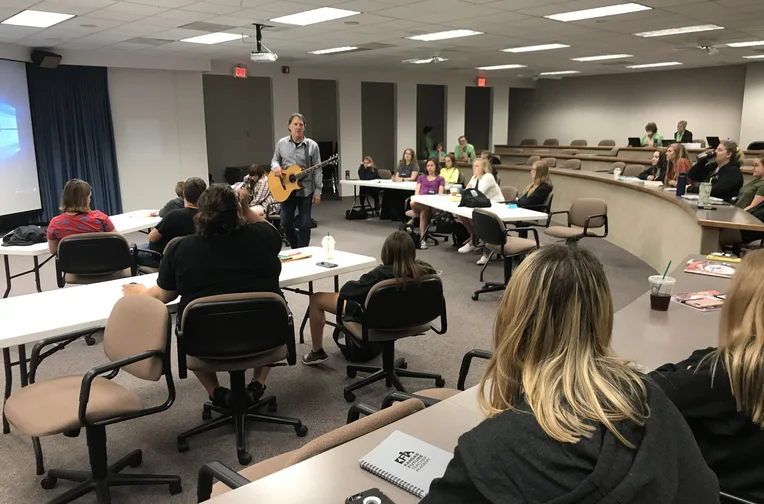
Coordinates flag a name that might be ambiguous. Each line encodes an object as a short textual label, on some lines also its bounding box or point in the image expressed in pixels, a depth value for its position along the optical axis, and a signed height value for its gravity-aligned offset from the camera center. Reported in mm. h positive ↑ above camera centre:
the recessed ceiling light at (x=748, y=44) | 9384 +1441
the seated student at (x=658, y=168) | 7375 -453
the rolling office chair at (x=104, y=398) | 2215 -1056
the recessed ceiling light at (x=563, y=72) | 14641 +1551
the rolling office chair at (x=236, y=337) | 2580 -914
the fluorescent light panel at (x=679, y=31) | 7792 +1402
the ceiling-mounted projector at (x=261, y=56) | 6988 +936
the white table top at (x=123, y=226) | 4539 -833
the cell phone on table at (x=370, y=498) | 1305 -811
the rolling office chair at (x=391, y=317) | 3053 -985
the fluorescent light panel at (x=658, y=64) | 12680 +1525
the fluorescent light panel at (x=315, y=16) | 6502 +1366
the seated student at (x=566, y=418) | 938 -494
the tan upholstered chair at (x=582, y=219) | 6238 -951
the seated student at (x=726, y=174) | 6031 -432
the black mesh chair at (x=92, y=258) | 4180 -882
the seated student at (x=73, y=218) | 4395 -616
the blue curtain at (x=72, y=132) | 9039 +65
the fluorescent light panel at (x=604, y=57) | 11133 +1472
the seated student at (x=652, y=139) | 10188 -132
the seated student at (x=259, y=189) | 7086 -649
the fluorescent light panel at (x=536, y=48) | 9570 +1437
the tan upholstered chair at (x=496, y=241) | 5161 -990
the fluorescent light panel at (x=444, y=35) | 8102 +1401
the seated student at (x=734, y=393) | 1492 -685
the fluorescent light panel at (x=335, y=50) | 9611 +1415
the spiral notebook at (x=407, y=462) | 1393 -815
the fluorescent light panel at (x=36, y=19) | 6281 +1303
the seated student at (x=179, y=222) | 4227 -649
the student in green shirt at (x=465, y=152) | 11530 -359
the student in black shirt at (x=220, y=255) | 2727 -567
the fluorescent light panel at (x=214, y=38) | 8039 +1372
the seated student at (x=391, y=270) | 3121 -734
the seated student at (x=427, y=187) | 7719 -726
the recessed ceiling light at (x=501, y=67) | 13195 +1520
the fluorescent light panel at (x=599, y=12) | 6379 +1379
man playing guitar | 6422 -538
